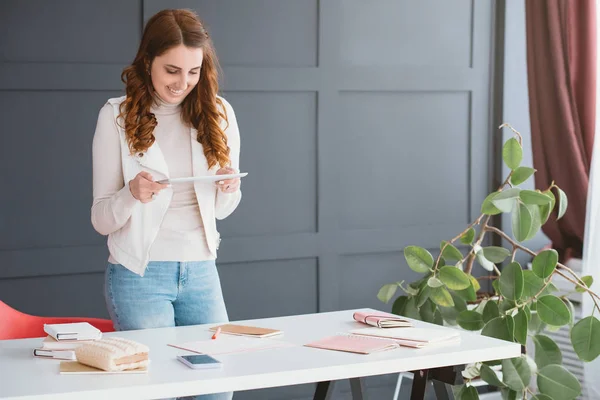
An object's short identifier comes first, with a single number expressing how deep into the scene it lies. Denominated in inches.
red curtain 158.4
